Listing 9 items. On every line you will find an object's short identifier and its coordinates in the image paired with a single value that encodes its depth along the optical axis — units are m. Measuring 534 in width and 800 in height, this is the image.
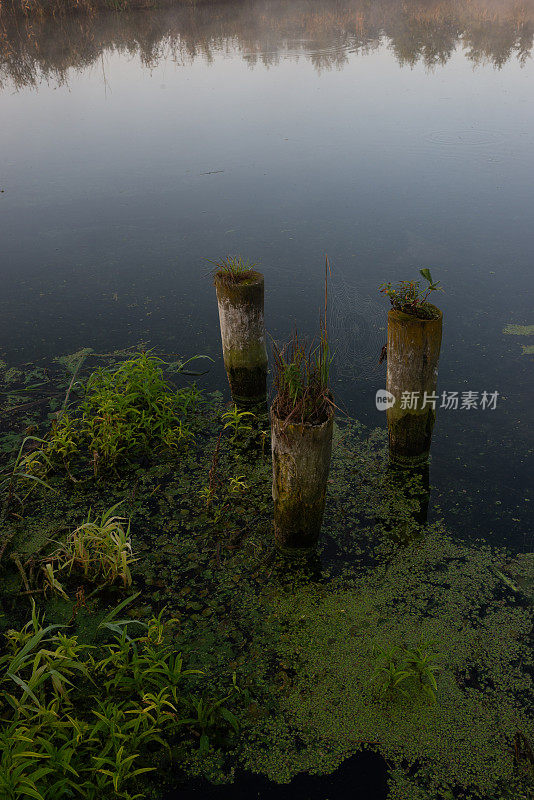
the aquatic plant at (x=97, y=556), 2.47
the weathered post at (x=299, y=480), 2.34
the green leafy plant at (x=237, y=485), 2.96
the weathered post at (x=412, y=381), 2.70
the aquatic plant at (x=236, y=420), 3.36
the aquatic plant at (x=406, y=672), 2.07
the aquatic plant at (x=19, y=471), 2.92
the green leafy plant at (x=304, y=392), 2.38
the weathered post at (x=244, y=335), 3.27
